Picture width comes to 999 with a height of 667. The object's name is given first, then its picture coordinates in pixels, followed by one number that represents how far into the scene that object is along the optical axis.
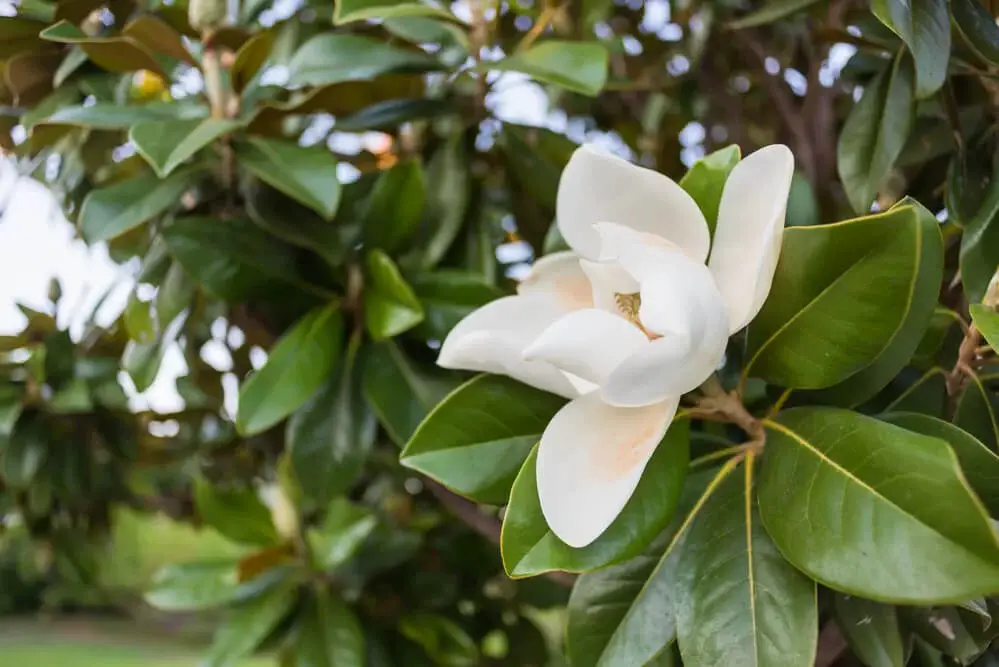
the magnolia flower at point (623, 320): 0.38
